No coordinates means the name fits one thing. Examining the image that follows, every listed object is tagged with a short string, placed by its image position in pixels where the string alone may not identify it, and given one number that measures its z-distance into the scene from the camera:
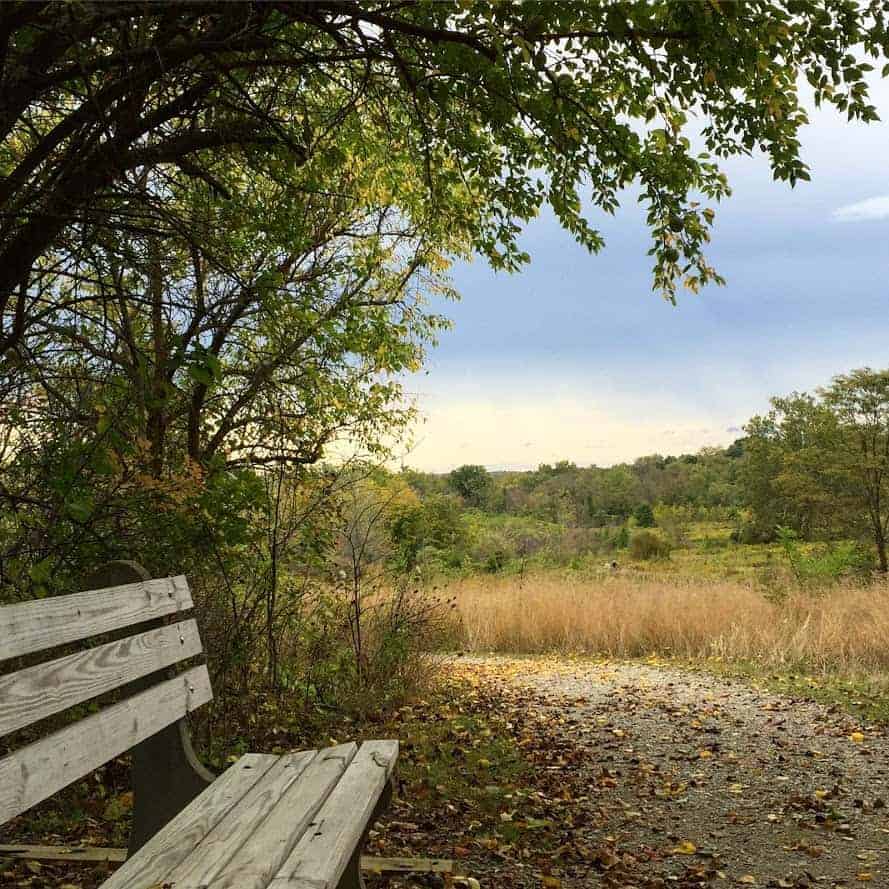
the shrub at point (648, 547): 29.00
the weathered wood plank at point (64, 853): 3.42
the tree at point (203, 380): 3.96
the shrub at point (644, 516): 39.44
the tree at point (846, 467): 21.02
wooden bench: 1.81
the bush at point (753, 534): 33.25
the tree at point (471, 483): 40.66
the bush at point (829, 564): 13.74
